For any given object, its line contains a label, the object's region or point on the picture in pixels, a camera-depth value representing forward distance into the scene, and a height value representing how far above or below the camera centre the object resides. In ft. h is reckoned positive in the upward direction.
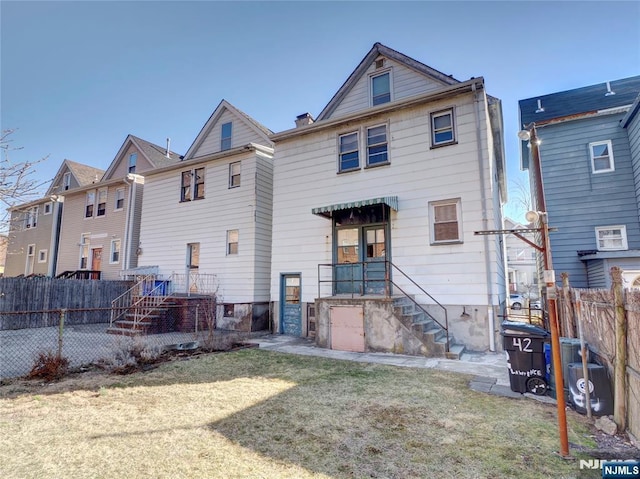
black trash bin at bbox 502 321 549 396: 17.07 -4.07
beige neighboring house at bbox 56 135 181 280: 58.85 +12.58
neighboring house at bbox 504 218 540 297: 98.12 +3.76
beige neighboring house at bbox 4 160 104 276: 71.77 +12.09
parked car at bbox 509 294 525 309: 65.23 -4.04
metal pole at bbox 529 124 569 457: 10.75 -1.13
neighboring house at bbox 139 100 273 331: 44.09 +9.46
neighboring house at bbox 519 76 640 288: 38.17 +12.00
